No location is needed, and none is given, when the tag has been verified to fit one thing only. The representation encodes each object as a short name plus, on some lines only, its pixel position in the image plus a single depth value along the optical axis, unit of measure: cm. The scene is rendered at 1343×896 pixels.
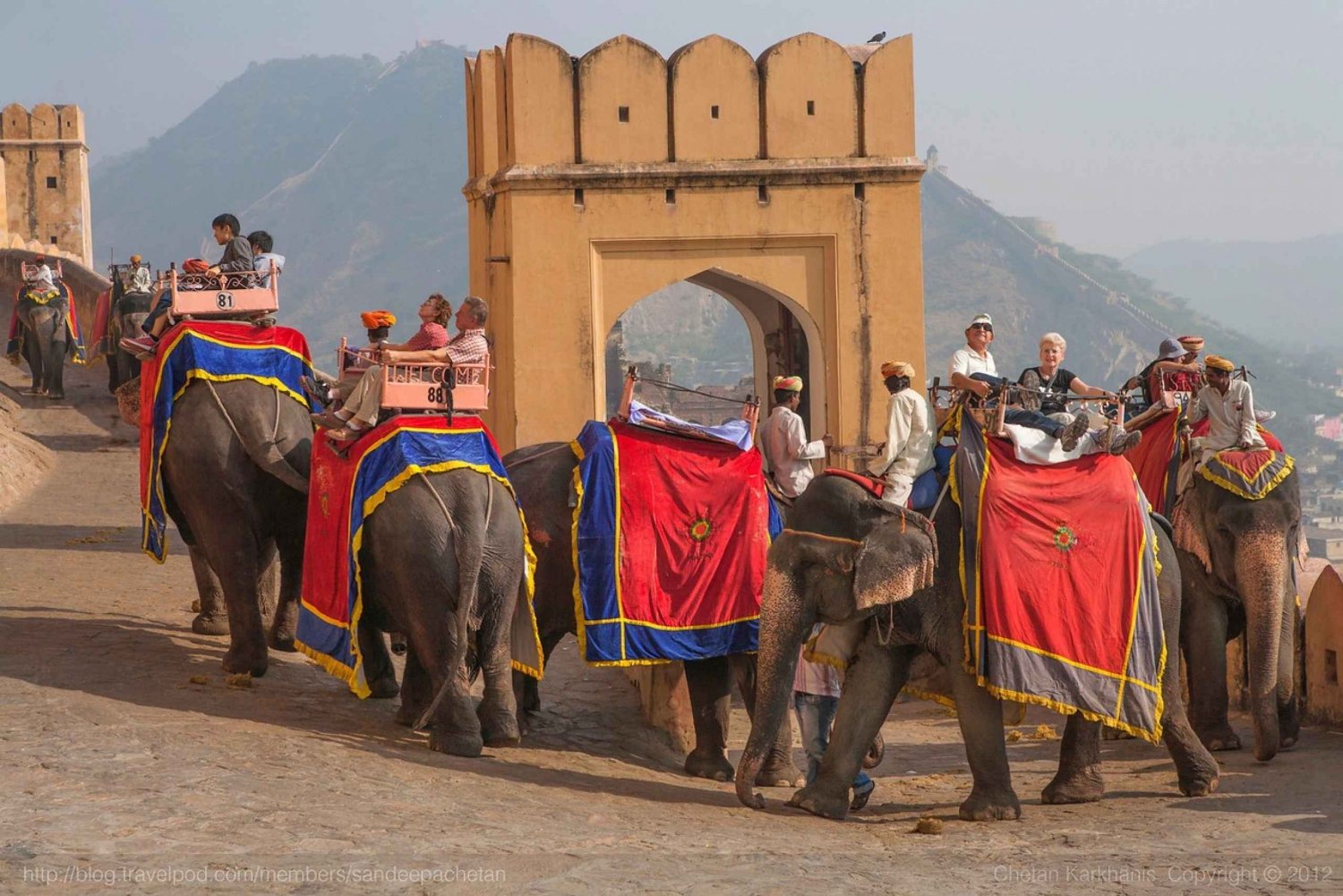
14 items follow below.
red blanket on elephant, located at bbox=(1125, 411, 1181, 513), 1960
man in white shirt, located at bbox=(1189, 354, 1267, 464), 1878
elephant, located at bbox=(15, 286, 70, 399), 4406
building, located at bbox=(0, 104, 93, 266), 10776
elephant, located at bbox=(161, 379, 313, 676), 1853
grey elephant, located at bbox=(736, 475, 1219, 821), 1546
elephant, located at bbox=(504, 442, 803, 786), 1804
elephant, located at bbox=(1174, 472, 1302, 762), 1826
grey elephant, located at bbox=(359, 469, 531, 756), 1620
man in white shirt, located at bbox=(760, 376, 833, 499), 1868
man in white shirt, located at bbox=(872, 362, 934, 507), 1585
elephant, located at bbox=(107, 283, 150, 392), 3708
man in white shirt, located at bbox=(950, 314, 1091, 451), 1611
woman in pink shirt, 1753
